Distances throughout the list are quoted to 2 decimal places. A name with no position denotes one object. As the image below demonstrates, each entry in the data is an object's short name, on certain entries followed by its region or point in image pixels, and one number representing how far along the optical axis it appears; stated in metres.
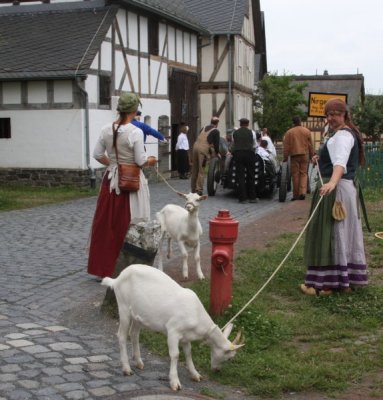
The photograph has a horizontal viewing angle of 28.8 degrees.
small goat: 8.32
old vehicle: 18.38
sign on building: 16.05
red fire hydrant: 6.55
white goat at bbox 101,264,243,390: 4.94
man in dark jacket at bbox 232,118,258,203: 17.58
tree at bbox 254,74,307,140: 45.44
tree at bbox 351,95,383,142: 29.94
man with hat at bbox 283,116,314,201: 17.78
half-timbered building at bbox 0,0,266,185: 21.08
